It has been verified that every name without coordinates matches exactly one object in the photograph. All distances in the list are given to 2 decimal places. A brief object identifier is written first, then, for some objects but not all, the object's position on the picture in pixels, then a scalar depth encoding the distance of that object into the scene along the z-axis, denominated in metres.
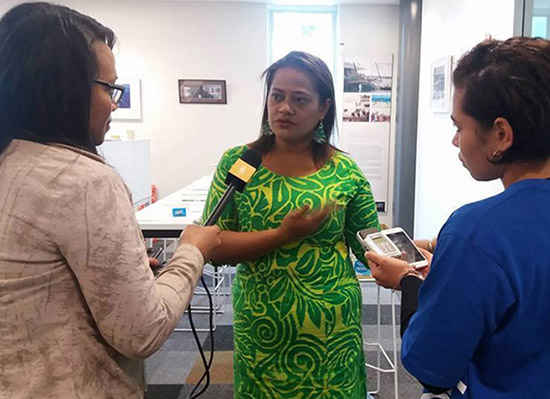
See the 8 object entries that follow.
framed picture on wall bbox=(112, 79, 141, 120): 5.00
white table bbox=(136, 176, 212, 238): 2.34
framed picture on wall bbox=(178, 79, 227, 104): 5.00
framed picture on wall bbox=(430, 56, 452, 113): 3.43
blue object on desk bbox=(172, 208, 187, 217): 2.53
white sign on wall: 4.92
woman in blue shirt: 0.64
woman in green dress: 1.11
